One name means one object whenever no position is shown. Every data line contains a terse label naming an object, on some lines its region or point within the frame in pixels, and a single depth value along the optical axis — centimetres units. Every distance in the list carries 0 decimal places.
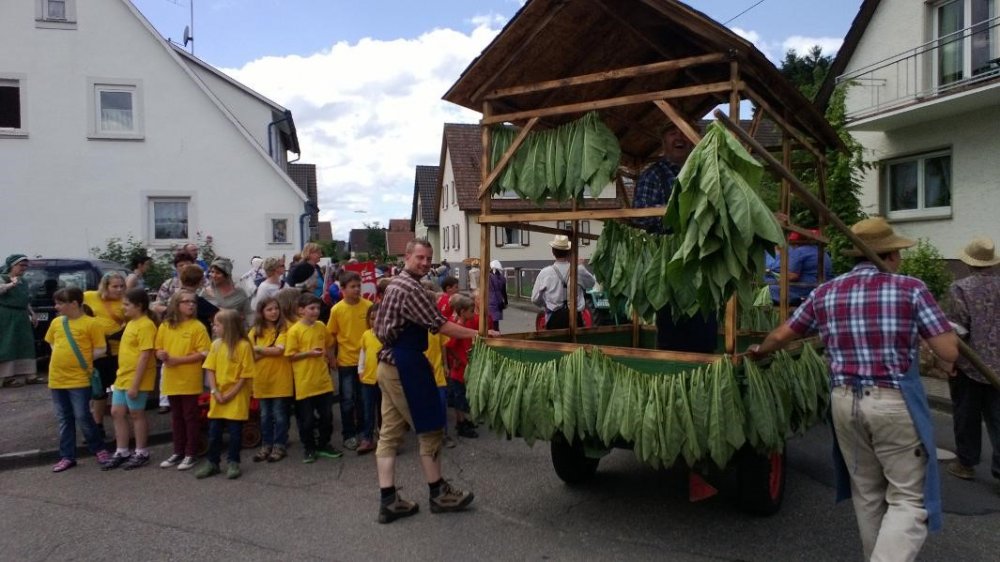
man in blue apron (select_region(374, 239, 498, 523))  468
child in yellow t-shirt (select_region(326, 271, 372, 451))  683
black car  1034
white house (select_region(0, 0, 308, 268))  1662
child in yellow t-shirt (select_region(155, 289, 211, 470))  608
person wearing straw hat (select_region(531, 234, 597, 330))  764
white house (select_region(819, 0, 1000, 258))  1128
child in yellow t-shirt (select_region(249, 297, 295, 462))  634
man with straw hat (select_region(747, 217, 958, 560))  332
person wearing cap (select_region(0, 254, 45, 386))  914
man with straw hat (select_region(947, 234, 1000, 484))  520
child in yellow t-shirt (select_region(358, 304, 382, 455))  652
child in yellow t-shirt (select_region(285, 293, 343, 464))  635
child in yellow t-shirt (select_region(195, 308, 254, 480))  597
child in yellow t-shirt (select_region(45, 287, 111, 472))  613
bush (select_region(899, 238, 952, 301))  1021
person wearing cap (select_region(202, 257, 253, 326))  722
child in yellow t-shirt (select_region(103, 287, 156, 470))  618
